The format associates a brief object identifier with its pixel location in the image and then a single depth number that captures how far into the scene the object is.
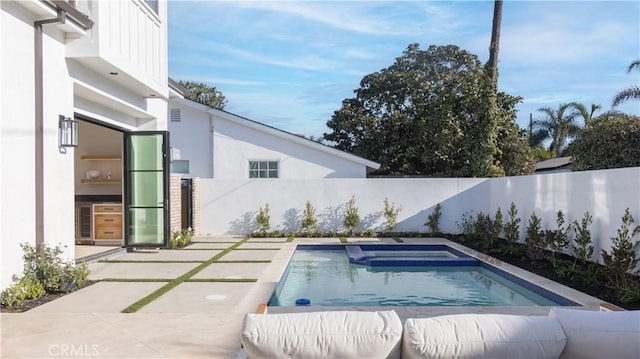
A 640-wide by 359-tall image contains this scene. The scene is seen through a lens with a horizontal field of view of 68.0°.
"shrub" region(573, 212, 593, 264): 7.95
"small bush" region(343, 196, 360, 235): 14.30
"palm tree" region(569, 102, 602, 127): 31.87
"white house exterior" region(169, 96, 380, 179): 16.33
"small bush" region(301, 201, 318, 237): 14.30
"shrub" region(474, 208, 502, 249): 11.48
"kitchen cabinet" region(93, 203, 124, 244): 11.34
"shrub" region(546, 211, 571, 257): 8.93
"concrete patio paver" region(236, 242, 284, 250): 11.76
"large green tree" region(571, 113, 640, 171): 11.80
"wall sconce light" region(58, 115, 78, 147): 6.98
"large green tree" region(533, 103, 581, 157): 33.66
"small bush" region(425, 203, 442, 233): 14.36
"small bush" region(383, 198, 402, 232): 14.34
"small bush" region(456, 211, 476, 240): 13.84
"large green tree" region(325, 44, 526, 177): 17.30
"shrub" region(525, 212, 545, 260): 9.34
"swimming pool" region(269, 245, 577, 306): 7.32
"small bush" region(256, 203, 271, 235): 14.24
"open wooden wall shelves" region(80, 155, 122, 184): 12.10
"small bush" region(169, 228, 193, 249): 11.45
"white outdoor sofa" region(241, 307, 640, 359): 2.43
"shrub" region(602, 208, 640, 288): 6.69
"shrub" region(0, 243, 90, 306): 5.77
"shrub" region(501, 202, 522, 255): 10.56
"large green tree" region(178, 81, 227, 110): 35.72
